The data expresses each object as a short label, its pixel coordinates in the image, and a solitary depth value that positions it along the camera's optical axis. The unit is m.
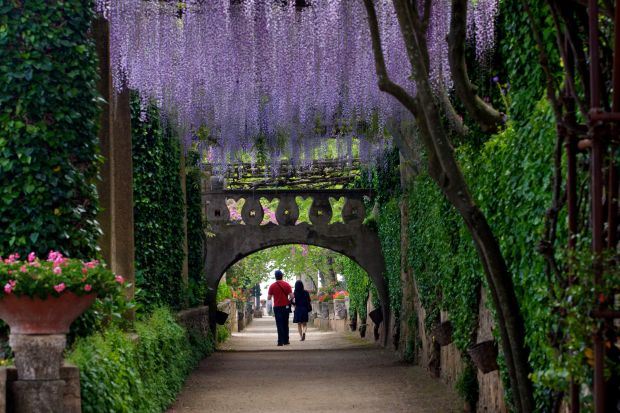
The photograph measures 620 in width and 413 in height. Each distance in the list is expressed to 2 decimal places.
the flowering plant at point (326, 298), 46.04
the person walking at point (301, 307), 30.74
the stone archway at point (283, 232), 26.63
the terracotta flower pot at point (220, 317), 27.00
